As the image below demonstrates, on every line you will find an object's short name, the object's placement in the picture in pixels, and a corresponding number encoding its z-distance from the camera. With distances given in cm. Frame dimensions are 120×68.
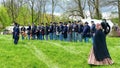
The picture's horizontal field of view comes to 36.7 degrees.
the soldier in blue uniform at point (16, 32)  1432
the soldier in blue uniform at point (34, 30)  1794
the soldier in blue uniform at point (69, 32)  1573
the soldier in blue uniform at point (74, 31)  1543
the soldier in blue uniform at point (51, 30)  1709
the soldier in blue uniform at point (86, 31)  1472
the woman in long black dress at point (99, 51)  854
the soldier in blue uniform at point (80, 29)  1532
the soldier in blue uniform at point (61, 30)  1633
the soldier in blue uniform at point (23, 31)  1842
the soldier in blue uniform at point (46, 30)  1742
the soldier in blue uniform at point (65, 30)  1600
